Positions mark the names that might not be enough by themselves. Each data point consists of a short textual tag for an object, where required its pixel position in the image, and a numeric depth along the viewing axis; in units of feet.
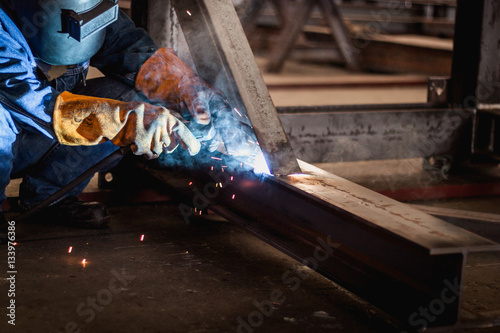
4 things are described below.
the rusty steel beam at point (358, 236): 8.21
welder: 9.28
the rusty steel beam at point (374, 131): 11.94
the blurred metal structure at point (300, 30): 28.52
